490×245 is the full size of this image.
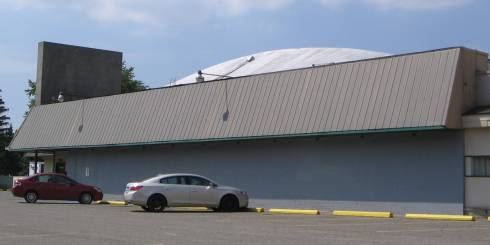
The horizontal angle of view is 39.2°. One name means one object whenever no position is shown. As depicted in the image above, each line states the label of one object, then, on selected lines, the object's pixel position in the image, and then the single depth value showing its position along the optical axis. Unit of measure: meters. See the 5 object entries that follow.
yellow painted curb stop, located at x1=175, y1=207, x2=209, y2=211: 26.66
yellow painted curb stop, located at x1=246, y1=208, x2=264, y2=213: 25.67
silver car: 23.91
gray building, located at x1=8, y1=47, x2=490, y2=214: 22.05
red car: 31.00
